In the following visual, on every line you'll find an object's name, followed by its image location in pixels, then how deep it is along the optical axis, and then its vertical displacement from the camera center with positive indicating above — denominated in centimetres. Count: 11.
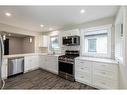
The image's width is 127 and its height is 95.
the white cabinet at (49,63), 396 -86
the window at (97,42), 298 +20
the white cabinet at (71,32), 350 +66
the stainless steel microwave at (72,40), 348 +30
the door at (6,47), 491 +0
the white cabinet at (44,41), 514 +38
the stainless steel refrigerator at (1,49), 142 -4
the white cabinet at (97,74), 226 -87
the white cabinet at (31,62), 423 -88
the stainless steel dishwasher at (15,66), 348 -87
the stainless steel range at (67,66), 315 -81
